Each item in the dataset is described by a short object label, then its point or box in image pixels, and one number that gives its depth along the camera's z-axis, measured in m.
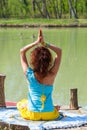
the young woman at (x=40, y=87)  4.13
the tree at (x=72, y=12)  36.57
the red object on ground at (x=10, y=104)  5.72
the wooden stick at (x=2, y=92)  5.11
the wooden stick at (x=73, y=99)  5.25
